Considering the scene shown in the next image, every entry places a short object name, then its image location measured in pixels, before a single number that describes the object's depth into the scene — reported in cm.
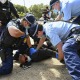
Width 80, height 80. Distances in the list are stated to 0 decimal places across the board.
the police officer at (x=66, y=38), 138
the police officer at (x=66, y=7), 180
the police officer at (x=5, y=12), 228
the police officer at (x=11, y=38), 179
